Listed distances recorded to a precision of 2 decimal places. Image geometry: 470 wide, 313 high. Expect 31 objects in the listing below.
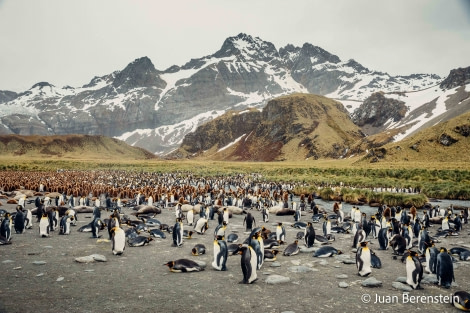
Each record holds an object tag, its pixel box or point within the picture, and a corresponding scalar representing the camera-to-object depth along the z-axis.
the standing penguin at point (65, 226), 12.47
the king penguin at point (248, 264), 7.67
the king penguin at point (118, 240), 9.91
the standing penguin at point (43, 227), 12.01
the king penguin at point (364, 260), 8.34
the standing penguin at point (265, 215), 16.98
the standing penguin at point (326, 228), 13.12
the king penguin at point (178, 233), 11.19
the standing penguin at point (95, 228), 12.16
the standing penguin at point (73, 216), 14.74
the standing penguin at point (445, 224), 14.82
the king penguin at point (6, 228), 10.91
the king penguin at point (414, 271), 7.47
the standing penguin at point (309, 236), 11.23
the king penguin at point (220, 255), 8.69
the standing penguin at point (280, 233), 11.84
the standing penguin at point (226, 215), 16.19
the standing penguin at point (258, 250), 8.72
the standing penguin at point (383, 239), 11.21
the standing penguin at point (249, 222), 14.53
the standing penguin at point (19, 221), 12.45
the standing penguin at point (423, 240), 10.70
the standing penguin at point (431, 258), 8.38
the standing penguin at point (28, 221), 13.41
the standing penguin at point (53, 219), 13.19
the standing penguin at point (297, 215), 17.10
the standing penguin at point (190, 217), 15.70
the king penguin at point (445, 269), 7.51
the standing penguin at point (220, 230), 11.70
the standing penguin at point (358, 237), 11.35
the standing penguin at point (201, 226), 13.57
